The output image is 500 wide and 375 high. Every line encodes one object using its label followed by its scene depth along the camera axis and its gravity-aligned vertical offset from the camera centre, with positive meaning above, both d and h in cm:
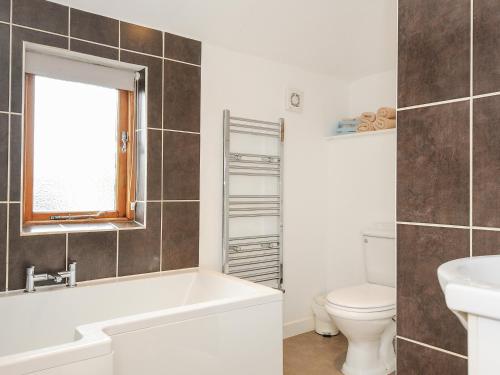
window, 223 +26
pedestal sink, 64 -22
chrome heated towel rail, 282 -11
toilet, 234 -78
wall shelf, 297 +42
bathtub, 143 -65
